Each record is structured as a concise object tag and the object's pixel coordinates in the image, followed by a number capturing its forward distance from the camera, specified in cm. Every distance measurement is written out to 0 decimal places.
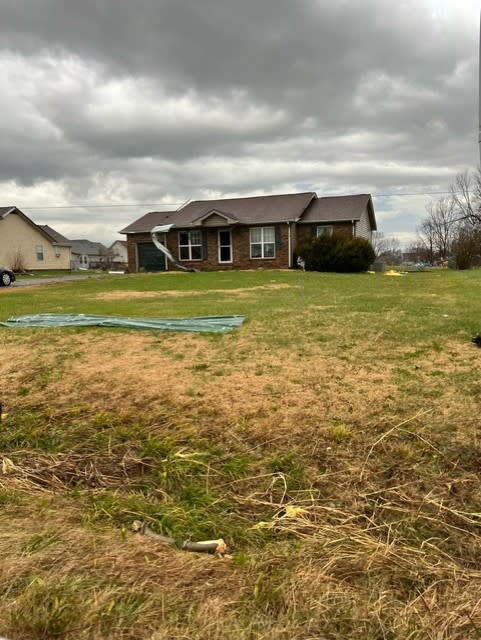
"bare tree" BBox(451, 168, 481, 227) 4366
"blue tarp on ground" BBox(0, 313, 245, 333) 712
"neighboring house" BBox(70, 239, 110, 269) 8638
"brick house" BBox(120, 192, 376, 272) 2645
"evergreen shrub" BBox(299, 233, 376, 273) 2281
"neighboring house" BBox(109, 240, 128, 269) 9756
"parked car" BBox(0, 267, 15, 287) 2070
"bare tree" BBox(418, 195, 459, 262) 5881
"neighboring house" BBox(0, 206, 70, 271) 3722
